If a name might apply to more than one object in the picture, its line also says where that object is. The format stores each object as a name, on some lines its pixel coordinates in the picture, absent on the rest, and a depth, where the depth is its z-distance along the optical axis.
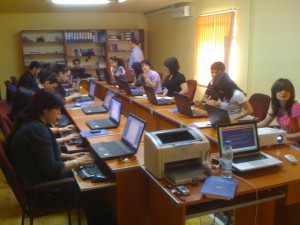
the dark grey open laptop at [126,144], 2.45
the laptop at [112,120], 3.30
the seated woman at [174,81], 4.94
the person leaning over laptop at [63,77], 4.98
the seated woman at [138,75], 6.24
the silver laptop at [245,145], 2.10
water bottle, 2.01
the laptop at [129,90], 5.27
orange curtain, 5.63
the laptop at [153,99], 4.39
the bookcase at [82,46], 8.52
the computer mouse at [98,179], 2.22
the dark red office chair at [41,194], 2.12
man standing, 8.48
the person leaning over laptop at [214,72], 4.04
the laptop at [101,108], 4.04
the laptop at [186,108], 3.55
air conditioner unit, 6.92
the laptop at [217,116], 2.77
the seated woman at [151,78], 5.63
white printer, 1.95
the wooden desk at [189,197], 1.86
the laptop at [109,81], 6.72
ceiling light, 5.74
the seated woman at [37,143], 2.19
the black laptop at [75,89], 5.94
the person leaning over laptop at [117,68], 6.66
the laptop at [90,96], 5.02
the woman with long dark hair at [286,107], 3.04
